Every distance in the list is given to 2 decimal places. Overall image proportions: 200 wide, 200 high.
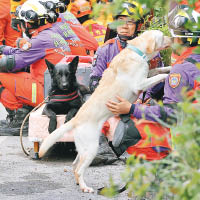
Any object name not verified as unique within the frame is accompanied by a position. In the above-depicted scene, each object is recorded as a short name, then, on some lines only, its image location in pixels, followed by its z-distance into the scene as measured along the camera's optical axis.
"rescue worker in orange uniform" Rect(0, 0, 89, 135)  14.37
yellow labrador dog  8.55
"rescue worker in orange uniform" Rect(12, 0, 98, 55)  14.72
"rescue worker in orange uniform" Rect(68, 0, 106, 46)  20.37
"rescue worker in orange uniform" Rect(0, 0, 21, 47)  18.86
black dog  11.70
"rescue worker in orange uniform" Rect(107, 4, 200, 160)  7.40
